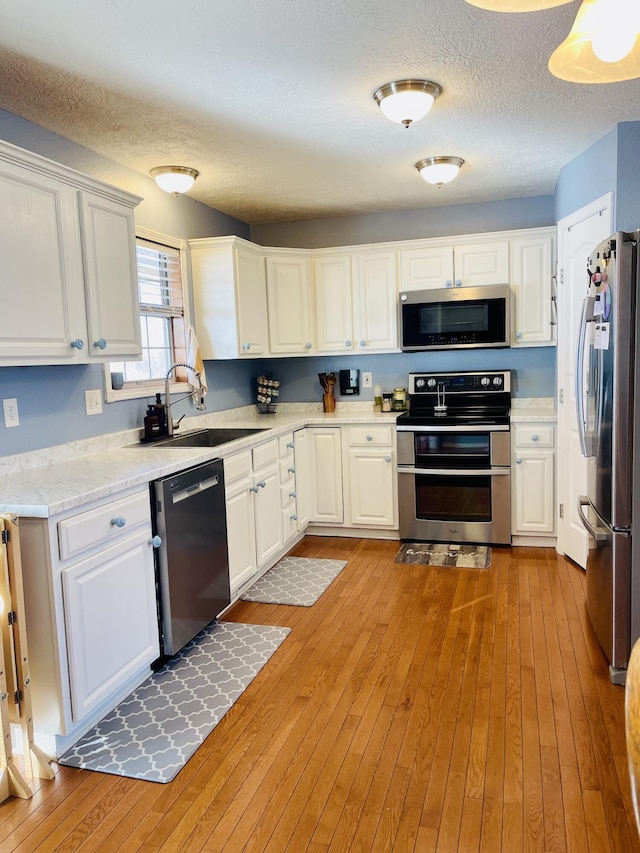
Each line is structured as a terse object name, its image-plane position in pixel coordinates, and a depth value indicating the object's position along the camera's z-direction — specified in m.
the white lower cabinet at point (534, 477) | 4.08
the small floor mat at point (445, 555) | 3.95
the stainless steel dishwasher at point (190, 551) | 2.63
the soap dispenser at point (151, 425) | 3.44
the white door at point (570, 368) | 3.58
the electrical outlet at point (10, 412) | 2.56
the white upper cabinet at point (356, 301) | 4.59
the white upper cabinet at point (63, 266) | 2.23
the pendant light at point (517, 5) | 1.33
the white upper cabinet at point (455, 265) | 4.33
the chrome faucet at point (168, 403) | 3.55
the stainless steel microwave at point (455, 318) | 4.30
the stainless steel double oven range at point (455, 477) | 4.13
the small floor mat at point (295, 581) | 3.46
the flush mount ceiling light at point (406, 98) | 2.55
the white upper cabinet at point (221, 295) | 4.08
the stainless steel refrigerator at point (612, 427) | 2.32
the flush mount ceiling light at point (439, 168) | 3.54
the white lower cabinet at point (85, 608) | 2.04
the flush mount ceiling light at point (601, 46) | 1.46
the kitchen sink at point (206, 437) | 3.45
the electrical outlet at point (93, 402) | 3.05
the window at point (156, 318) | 3.56
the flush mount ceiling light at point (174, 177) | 3.41
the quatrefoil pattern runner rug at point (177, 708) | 2.10
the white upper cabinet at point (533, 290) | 4.22
